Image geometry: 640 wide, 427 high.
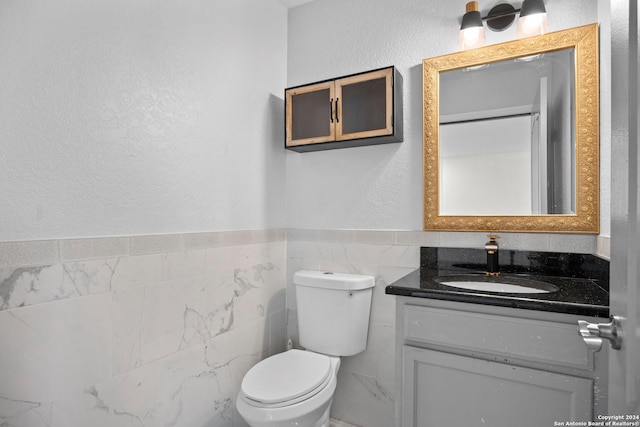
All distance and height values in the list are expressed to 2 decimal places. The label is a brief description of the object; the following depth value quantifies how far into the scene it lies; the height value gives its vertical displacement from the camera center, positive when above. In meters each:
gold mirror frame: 1.47 +0.38
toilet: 1.35 -0.69
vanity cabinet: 1.09 -0.51
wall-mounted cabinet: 1.78 +0.56
